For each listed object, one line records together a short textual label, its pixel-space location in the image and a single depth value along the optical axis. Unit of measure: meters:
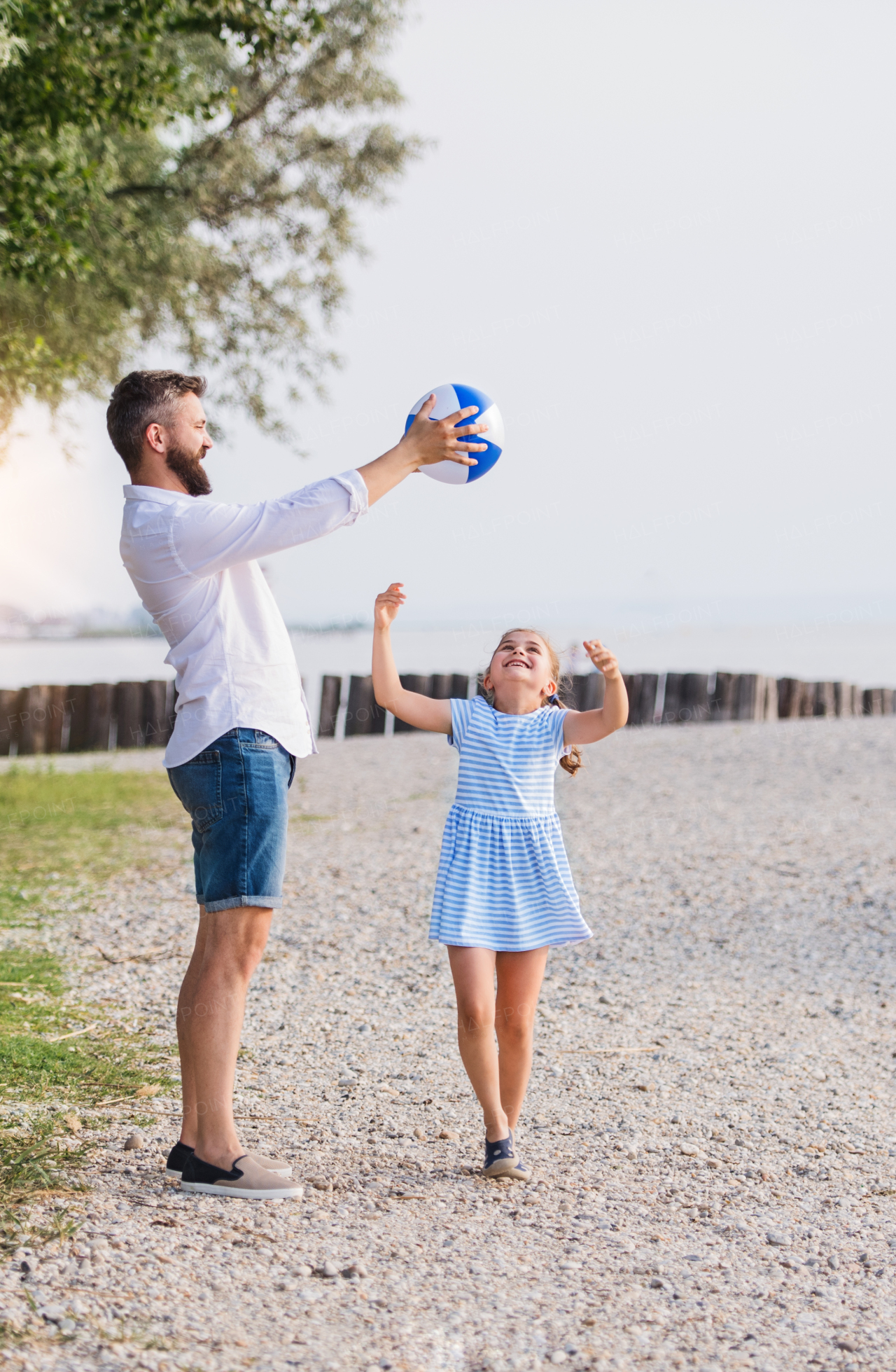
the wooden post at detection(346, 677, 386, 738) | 17.97
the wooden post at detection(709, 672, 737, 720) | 18.62
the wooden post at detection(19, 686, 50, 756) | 16.39
